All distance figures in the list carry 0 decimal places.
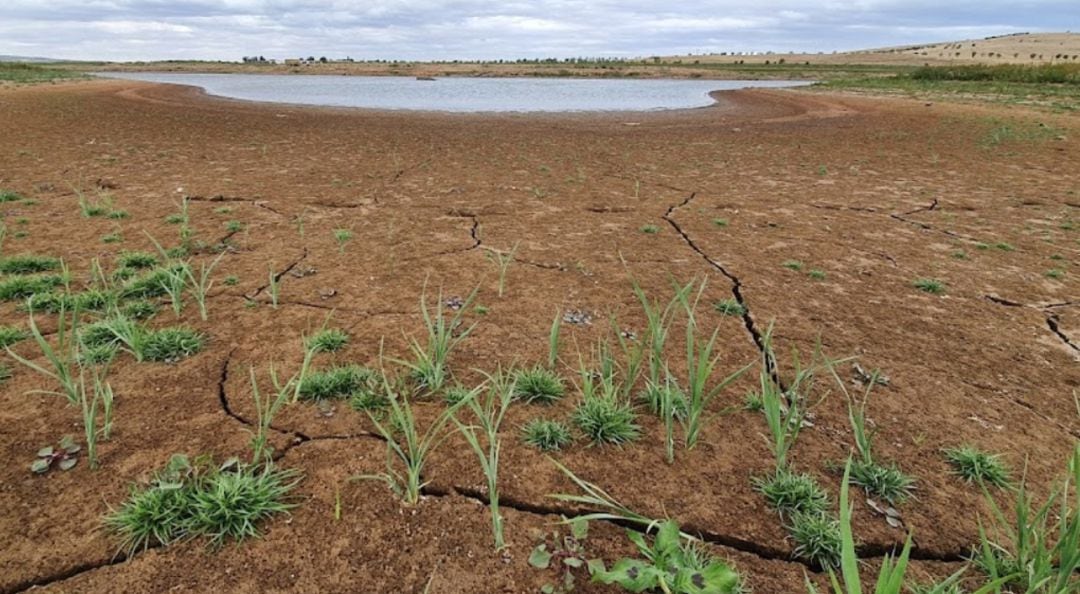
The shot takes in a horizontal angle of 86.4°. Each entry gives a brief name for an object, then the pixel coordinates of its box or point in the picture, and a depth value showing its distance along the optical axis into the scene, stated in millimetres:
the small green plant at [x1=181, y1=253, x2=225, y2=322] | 2924
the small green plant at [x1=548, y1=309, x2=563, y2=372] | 2401
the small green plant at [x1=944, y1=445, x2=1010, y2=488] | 2018
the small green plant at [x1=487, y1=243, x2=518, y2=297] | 4018
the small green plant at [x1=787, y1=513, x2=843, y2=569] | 1669
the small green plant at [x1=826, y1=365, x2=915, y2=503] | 1940
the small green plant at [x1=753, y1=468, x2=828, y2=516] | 1842
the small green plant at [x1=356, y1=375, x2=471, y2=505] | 1796
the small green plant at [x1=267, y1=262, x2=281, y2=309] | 3157
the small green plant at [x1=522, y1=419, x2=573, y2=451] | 2152
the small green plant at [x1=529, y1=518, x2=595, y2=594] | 1569
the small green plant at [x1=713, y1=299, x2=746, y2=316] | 3404
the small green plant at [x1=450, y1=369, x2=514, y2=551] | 1674
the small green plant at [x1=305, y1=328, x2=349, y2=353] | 2789
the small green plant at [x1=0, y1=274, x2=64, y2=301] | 3236
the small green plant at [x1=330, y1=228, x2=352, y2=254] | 4516
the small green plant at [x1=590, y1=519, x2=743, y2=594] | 1476
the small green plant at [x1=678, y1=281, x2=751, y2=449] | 1977
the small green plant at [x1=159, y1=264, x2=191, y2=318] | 2928
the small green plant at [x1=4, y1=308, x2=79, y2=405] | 1936
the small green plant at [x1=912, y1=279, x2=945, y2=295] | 3713
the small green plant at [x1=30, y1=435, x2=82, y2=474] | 1925
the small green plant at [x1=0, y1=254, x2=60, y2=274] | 3609
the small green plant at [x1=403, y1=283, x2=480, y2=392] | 2424
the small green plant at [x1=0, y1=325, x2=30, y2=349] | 2706
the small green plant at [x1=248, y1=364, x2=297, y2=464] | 1896
